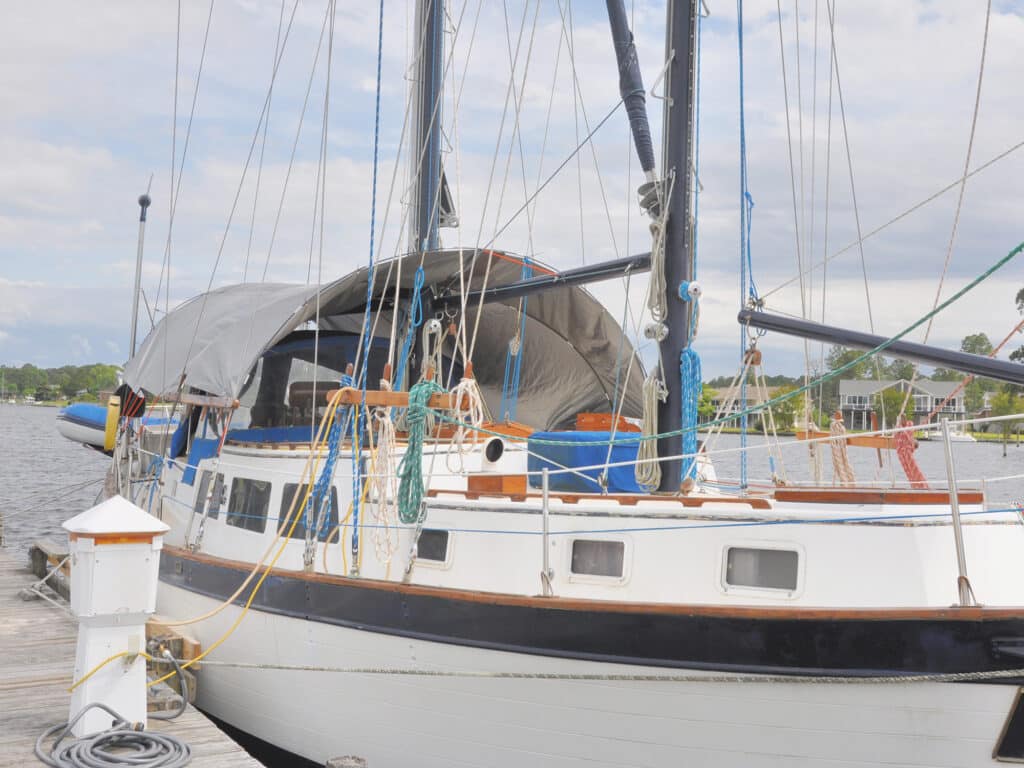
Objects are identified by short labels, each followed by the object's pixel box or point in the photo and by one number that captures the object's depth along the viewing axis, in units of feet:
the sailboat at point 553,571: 19.51
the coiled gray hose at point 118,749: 19.55
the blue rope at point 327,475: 27.37
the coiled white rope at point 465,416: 28.32
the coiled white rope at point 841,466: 30.22
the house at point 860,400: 189.04
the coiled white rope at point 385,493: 25.76
